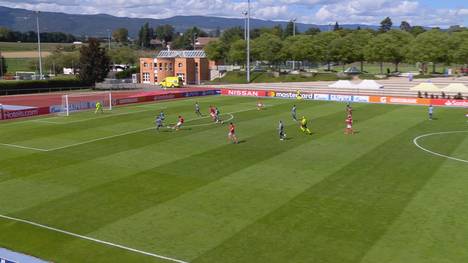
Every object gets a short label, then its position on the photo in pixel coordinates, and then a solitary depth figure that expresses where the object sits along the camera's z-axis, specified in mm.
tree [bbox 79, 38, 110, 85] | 95812
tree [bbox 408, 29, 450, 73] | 95875
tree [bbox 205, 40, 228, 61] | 120500
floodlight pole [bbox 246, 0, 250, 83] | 99250
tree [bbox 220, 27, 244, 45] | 181250
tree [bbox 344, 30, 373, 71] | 109688
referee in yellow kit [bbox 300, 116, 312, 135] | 42031
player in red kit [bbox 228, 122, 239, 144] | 38156
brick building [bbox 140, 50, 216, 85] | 114750
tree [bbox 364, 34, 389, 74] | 104312
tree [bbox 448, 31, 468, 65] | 93825
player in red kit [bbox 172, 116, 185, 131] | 44562
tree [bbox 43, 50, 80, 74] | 141250
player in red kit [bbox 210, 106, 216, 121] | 49812
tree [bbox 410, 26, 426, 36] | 191425
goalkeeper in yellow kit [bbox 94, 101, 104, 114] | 58722
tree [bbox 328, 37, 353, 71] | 110188
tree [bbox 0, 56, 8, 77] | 134075
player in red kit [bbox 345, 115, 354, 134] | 42509
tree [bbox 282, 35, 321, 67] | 112312
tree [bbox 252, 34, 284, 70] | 116312
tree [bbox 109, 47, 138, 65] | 153125
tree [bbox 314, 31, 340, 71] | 113250
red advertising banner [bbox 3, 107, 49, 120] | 53875
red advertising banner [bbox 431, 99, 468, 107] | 63178
